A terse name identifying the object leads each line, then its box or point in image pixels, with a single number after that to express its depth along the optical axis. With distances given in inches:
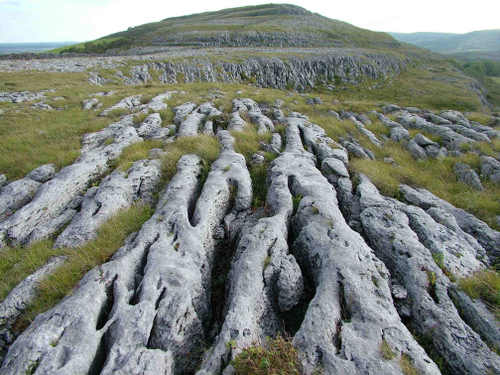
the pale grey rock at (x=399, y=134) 868.0
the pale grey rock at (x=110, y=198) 429.7
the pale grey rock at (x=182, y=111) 908.6
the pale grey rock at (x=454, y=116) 1020.4
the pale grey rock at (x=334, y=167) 595.8
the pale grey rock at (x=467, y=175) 637.9
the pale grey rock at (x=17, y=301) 320.5
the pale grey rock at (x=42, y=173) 592.4
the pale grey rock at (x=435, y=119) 992.7
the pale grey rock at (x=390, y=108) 1203.9
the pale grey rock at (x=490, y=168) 653.2
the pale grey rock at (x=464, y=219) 453.3
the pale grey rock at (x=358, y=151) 732.1
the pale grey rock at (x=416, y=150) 768.0
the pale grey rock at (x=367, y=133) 840.3
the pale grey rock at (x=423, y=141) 802.8
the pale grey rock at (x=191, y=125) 776.3
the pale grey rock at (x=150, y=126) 812.6
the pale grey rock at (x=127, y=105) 1015.3
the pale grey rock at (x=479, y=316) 303.3
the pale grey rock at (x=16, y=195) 515.2
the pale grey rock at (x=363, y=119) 1033.1
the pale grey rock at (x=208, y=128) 817.5
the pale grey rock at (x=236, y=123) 821.4
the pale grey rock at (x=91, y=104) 1080.2
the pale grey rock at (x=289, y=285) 335.3
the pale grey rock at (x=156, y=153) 641.1
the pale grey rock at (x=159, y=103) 1031.4
